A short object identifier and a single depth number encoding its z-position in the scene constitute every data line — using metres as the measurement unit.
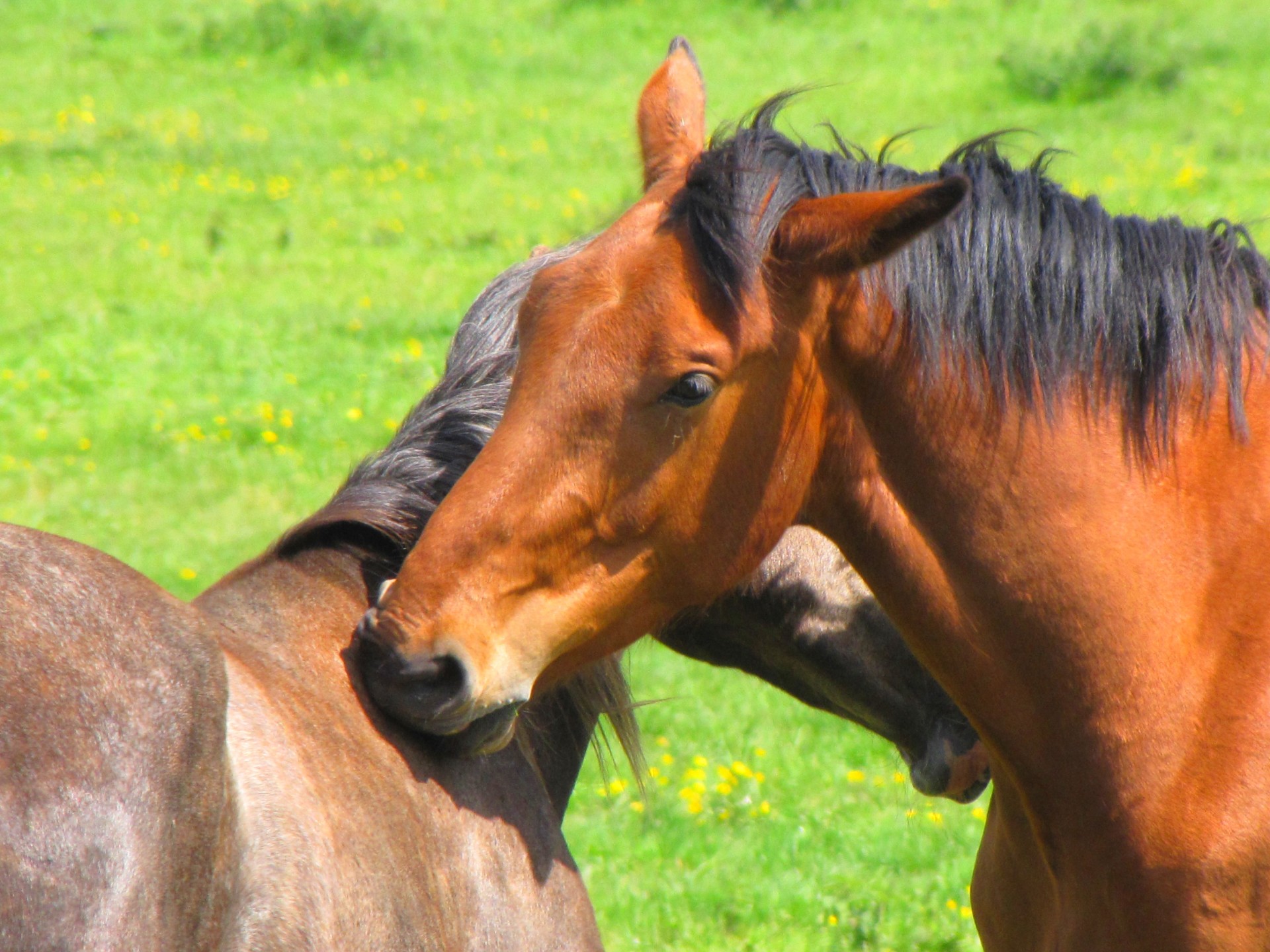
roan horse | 11.32
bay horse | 11.55
